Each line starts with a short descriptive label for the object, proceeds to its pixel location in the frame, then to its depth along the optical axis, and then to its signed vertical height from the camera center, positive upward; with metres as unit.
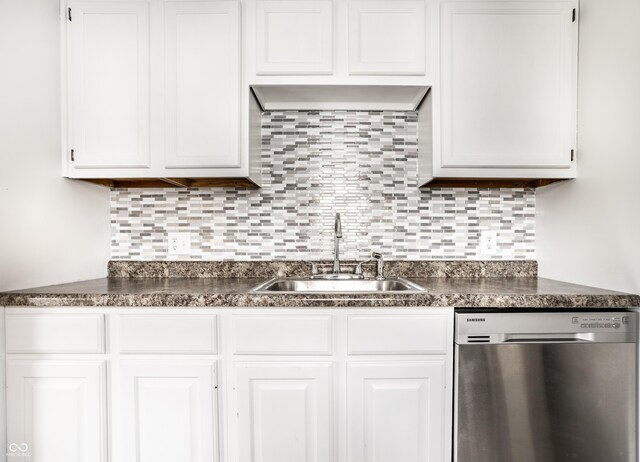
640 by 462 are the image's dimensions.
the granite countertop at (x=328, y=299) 1.36 -0.29
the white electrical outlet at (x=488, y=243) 1.96 -0.11
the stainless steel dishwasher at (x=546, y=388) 1.34 -0.61
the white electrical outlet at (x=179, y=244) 1.97 -0.12
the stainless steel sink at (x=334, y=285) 1.85 -0.32
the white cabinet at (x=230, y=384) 1.37 -0.62
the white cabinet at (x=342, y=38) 1.62 +0.83
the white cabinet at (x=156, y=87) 1.63 +0.61
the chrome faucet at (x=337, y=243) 1.85 -0.10
